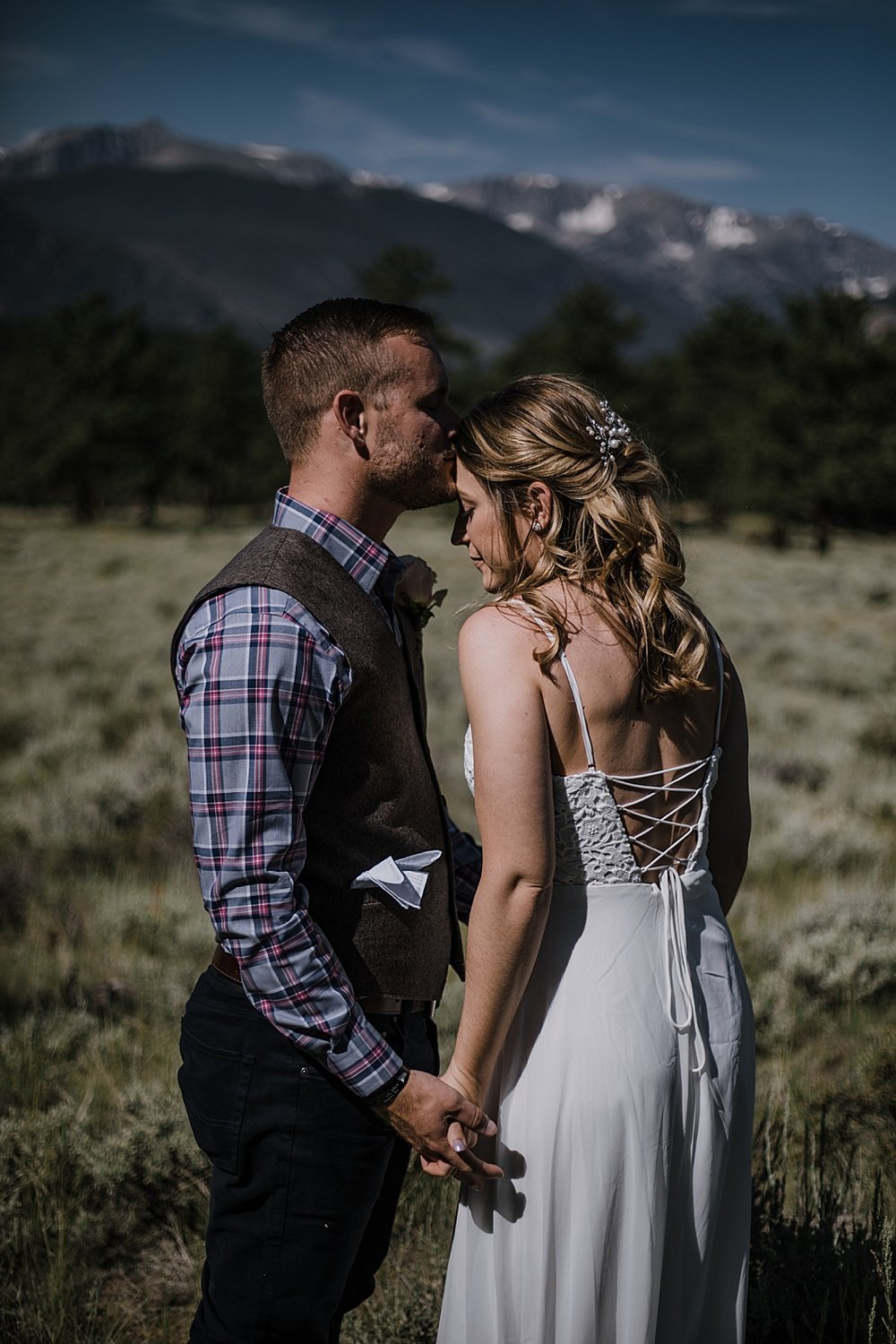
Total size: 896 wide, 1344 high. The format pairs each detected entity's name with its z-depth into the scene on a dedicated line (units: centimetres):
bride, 179
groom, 167
